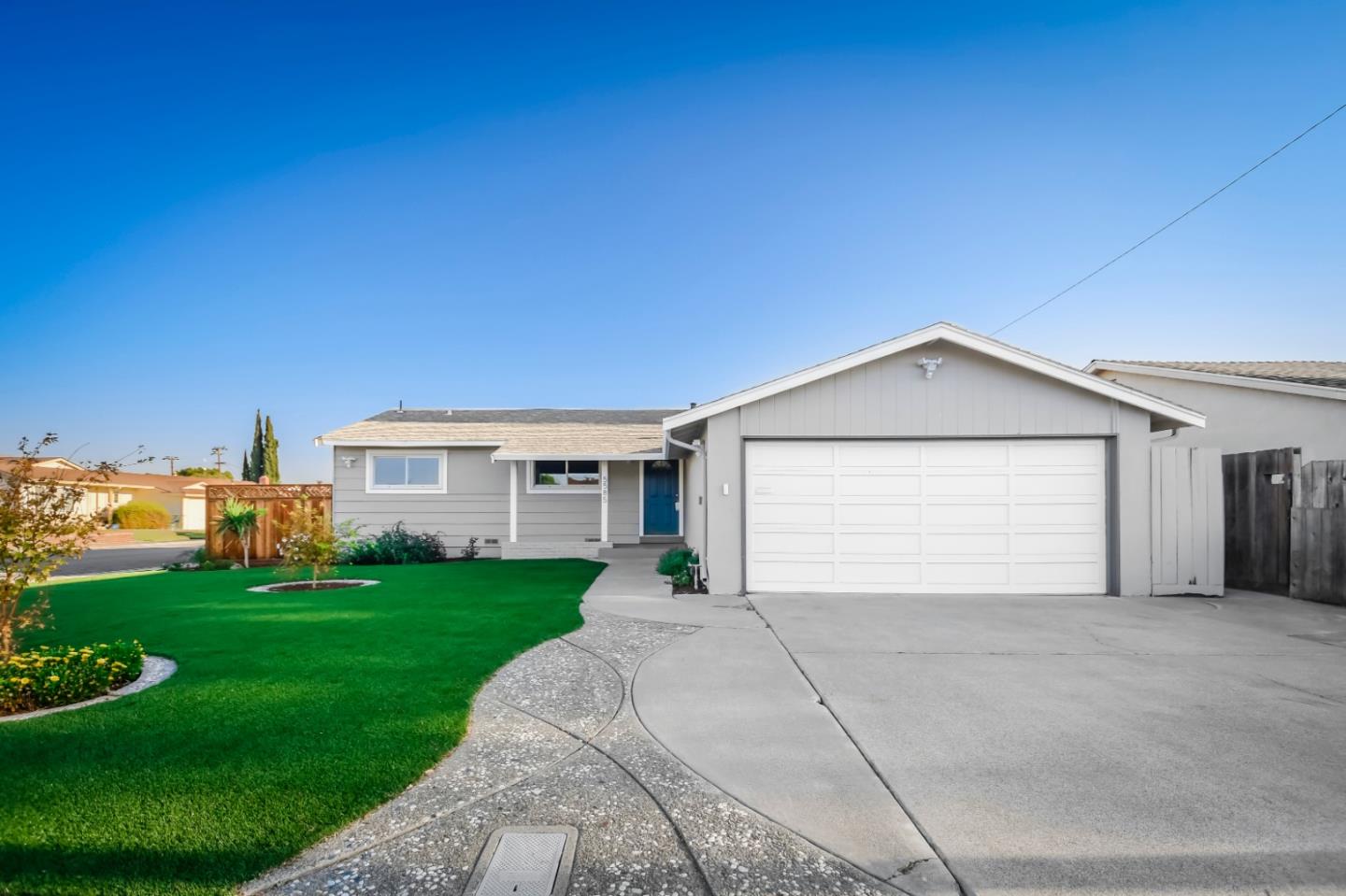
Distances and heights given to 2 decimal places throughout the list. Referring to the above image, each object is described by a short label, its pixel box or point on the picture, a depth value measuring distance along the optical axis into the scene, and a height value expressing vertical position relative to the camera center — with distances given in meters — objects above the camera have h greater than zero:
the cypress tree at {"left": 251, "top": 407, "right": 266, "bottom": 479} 44.22 +1.33
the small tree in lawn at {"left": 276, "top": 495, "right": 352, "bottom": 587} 10.04 -1.20
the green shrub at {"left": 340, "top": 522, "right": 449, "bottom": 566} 14.06 -1.82
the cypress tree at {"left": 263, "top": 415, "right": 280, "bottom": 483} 43.91 +0.94
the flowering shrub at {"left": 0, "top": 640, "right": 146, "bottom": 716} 4.30 -1.49
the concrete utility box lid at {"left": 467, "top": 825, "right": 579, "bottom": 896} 2.29 -1.56
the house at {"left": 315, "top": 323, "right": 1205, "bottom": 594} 9.18 -0.10
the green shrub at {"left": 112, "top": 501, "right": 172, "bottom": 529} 31.11 -2.31
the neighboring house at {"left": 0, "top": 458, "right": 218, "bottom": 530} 39.06 -1.58
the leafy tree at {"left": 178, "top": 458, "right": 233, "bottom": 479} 50.74 -0.17
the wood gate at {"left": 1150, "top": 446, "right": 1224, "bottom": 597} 9.09 -0.80
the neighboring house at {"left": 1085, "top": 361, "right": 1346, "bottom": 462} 10.71 +1.33
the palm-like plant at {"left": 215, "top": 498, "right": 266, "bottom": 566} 14.15 -1.14
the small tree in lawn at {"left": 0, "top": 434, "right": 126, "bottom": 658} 4.76 -0.45
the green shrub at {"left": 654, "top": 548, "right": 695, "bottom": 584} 11.06 -1.68
